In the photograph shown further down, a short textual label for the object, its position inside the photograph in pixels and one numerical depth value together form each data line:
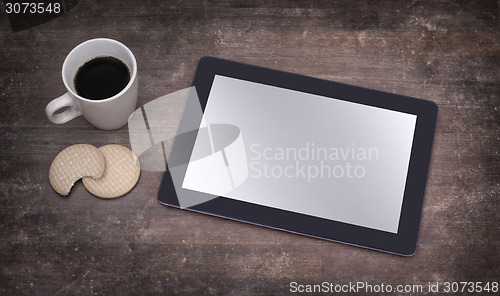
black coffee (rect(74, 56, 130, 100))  0.71
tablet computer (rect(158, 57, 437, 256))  0.74
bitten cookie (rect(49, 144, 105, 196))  0.73
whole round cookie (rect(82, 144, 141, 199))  0.74
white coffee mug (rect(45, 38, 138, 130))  0.68
